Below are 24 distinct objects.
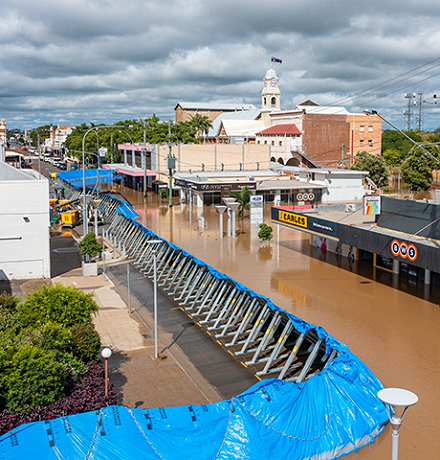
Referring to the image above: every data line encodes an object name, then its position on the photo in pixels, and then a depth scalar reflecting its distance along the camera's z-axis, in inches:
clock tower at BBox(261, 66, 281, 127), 4264.3
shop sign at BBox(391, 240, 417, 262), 895.1
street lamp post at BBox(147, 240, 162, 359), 673.6
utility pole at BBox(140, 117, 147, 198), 2648.6
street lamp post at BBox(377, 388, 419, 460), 305.3
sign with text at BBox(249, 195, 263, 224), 1716.3
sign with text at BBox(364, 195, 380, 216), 1104.8
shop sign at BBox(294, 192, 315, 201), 1669.5
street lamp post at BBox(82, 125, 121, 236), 1301.4
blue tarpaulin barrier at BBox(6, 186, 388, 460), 383.6
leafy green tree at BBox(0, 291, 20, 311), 657.6
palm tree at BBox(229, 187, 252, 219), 1925.4
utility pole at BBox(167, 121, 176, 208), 2284.7
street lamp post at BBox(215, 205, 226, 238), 1536.7
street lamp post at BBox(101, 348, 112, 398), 493.0
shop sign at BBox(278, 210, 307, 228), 1242.6
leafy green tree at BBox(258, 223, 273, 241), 1451.8
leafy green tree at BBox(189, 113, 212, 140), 4525.1
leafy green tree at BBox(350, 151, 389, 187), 3014.3
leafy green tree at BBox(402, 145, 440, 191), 2780.5
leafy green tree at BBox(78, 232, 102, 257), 1159.6
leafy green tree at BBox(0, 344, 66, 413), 438.3
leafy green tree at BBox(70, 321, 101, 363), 554.5
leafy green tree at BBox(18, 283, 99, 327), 593.9
